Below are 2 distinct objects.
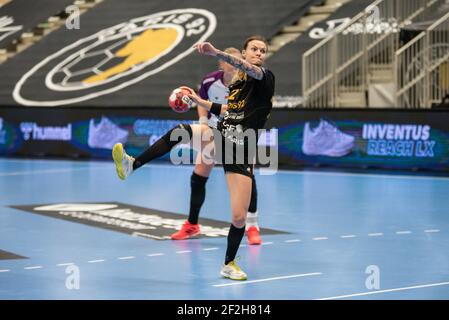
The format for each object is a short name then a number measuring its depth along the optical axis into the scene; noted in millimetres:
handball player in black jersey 16953
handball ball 17562
